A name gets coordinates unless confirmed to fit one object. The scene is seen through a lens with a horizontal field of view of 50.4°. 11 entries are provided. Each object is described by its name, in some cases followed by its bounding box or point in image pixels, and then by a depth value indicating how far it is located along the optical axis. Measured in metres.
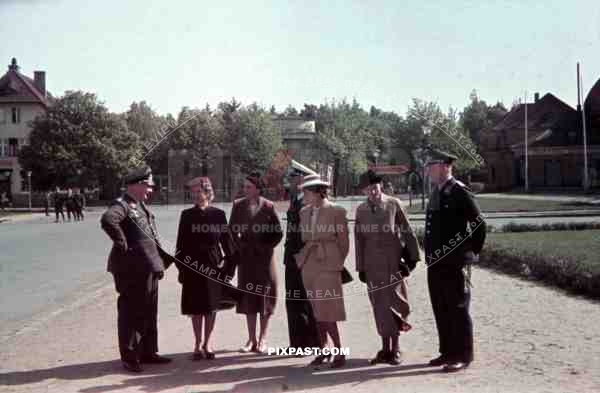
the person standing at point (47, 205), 40.34
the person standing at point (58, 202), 34.06
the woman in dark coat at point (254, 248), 6.73
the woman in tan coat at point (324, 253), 6.21
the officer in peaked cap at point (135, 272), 6.26
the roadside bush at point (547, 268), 9.72
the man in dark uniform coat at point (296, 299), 6.59
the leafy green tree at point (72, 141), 45.12
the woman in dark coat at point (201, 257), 6.59
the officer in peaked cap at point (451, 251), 6.12
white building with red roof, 57.43
